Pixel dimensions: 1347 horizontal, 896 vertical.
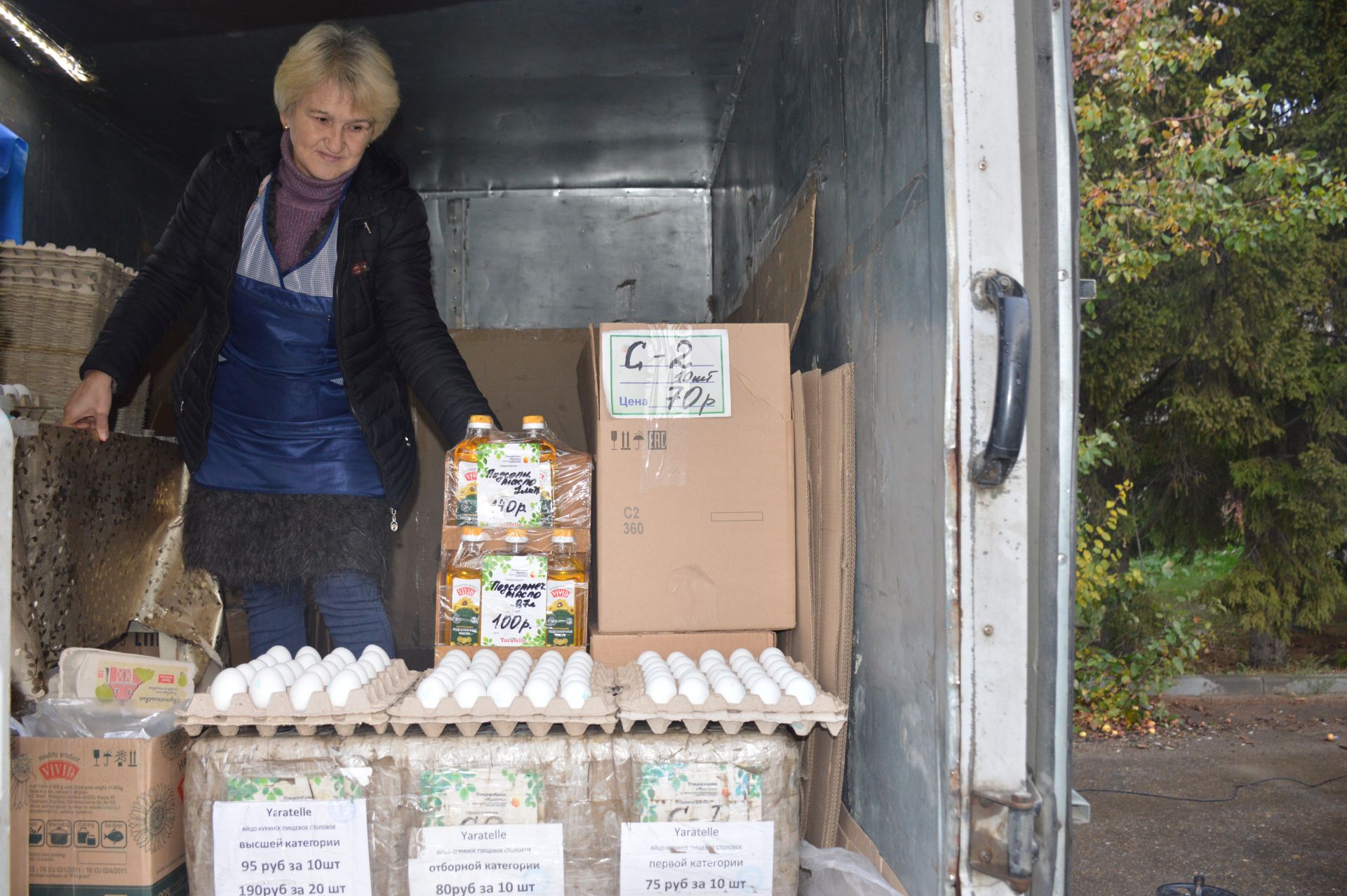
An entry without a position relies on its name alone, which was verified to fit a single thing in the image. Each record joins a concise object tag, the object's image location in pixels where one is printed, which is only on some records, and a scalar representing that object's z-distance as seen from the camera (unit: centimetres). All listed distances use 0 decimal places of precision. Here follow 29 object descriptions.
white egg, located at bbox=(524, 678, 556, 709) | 160
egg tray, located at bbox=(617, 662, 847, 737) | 159
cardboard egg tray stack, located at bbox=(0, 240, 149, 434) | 258
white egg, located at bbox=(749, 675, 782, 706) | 163
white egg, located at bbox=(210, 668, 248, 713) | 158
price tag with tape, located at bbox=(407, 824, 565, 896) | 156
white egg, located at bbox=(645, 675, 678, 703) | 162
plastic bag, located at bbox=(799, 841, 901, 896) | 167
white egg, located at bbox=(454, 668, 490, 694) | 167
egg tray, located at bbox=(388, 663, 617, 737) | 158
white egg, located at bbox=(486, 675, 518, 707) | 160
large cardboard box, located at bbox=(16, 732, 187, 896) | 161
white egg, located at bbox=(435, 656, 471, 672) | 186
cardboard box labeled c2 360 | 205
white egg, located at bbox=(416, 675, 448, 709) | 160
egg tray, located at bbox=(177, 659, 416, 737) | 157
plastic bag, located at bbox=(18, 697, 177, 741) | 177
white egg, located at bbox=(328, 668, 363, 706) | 159
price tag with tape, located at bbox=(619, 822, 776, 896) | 158
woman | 221
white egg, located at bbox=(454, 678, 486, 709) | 160
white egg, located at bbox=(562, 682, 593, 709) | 161
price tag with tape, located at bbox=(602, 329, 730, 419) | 208
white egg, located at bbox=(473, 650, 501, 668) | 189
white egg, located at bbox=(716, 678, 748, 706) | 161
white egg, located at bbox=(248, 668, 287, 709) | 159
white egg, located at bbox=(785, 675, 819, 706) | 164
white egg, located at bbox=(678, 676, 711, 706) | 162
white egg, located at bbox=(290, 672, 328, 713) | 158
